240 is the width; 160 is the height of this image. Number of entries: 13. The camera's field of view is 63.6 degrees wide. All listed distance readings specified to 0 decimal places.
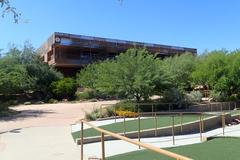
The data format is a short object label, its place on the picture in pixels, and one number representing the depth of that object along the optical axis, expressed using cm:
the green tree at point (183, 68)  2242
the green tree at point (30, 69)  2171
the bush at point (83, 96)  2218
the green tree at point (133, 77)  1516
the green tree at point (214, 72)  1880
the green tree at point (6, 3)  291
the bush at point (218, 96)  1897
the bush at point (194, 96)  1814
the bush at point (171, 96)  1641
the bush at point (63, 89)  2249
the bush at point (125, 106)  1385
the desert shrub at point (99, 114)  1252
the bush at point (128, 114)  1279
